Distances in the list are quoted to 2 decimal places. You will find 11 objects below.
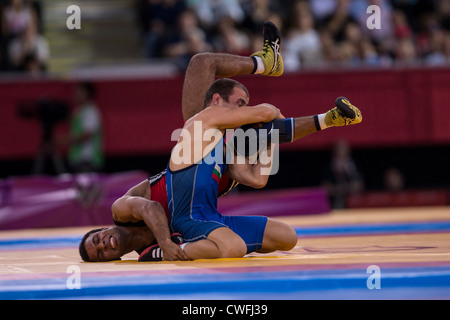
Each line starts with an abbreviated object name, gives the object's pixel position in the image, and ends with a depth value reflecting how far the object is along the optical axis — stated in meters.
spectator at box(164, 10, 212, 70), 17.20
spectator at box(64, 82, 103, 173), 15.53
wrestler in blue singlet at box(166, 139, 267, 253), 7.20
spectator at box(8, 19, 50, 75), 17.50
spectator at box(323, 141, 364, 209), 17.53
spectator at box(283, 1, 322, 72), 18.28
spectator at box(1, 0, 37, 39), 18.48
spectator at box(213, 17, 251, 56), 17.92
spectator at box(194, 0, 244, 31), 19.50
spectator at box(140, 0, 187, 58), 18.70
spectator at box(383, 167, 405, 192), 18.19
